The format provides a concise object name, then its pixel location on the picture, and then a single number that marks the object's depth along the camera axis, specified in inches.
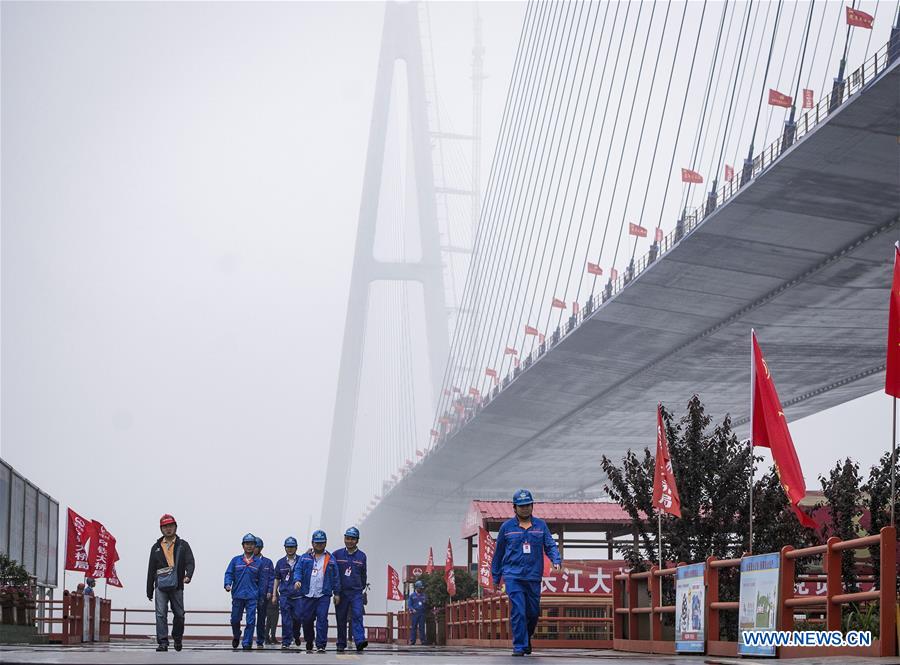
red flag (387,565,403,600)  2095.7
